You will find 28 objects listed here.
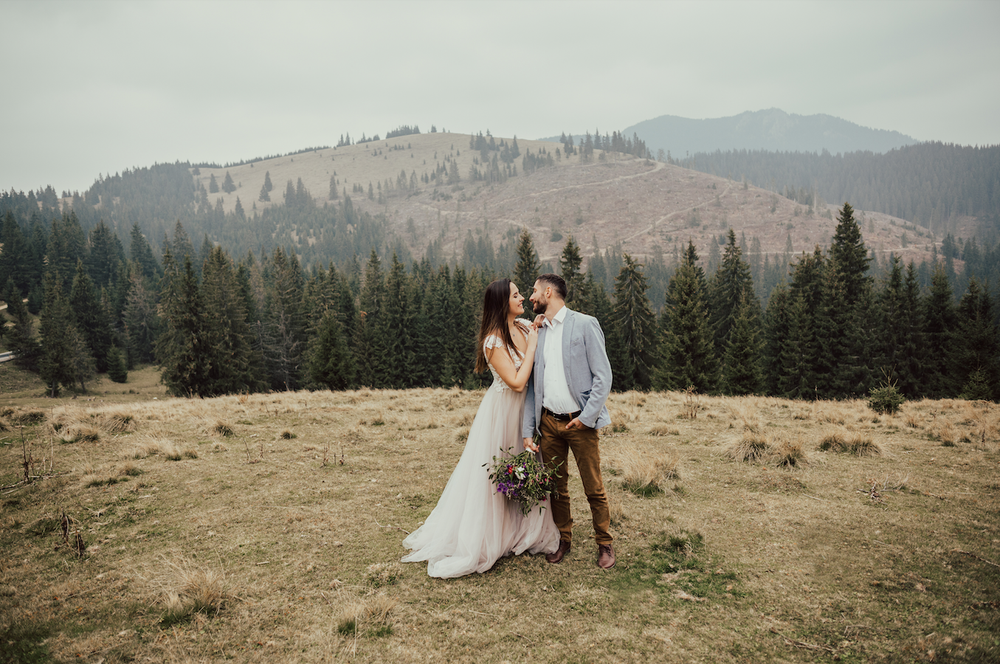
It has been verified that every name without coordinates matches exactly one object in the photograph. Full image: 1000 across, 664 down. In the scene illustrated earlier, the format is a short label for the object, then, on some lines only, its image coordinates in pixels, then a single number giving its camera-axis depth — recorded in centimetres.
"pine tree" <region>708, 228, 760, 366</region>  4247
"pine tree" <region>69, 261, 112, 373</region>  6900
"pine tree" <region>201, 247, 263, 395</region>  3872
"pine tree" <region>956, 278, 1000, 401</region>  3229
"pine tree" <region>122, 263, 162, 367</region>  7456
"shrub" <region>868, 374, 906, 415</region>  1341
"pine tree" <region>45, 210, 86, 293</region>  8719
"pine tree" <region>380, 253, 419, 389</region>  5116
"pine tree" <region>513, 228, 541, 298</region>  4397
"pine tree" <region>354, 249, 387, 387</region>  5028
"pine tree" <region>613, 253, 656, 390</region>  4150
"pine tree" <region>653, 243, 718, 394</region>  3509
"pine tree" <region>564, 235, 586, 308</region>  3847
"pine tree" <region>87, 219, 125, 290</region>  9350
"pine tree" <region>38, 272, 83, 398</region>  5391
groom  502
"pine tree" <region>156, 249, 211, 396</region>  3712
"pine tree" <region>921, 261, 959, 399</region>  3653
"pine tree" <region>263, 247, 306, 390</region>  5338
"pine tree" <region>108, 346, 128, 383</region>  6406
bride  521
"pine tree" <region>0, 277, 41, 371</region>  5916
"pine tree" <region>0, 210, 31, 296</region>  8281
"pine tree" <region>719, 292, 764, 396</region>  3428
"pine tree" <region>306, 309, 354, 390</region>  3975
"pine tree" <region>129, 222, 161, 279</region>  10250
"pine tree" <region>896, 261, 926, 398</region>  3706
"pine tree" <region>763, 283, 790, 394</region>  3956
